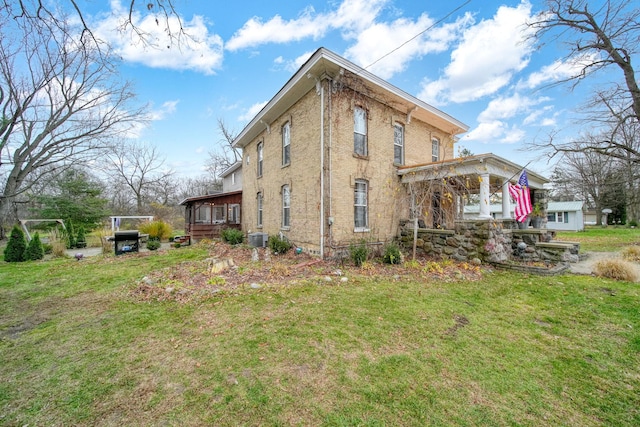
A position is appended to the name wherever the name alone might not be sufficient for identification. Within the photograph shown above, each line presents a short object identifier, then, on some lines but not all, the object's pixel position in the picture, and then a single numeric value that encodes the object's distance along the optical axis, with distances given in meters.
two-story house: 8.37
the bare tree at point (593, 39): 11.14
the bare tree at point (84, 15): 3.04
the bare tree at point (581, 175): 25.29
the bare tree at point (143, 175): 31.25
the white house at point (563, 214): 25.53
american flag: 8.01
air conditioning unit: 11.47
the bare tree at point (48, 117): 12.34
